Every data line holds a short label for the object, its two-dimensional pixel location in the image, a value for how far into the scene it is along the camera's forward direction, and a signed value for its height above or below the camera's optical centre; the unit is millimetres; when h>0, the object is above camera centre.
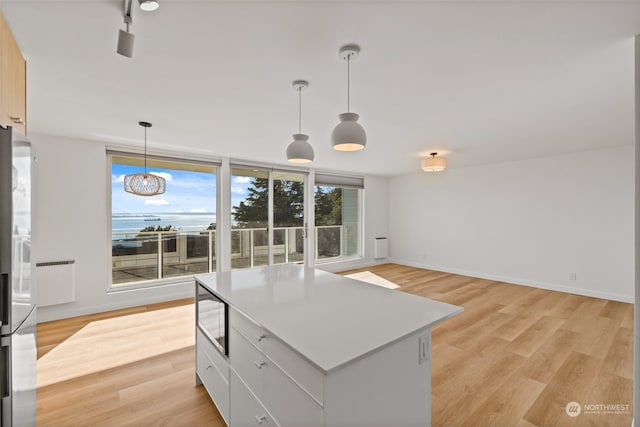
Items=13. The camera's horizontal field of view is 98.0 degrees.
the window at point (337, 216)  6176 +30
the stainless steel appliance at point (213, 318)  1678 -670
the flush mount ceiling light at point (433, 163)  4504 +865
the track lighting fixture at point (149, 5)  1282 +1001
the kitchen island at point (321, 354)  1005 -578
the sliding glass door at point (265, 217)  4949 +21
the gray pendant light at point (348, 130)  1667 +534
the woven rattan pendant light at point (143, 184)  3145 +411
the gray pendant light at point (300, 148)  2100 +529
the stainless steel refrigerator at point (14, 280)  1222 -275
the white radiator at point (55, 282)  3268 -746
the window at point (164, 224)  4078 -77
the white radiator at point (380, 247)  6914 -768
